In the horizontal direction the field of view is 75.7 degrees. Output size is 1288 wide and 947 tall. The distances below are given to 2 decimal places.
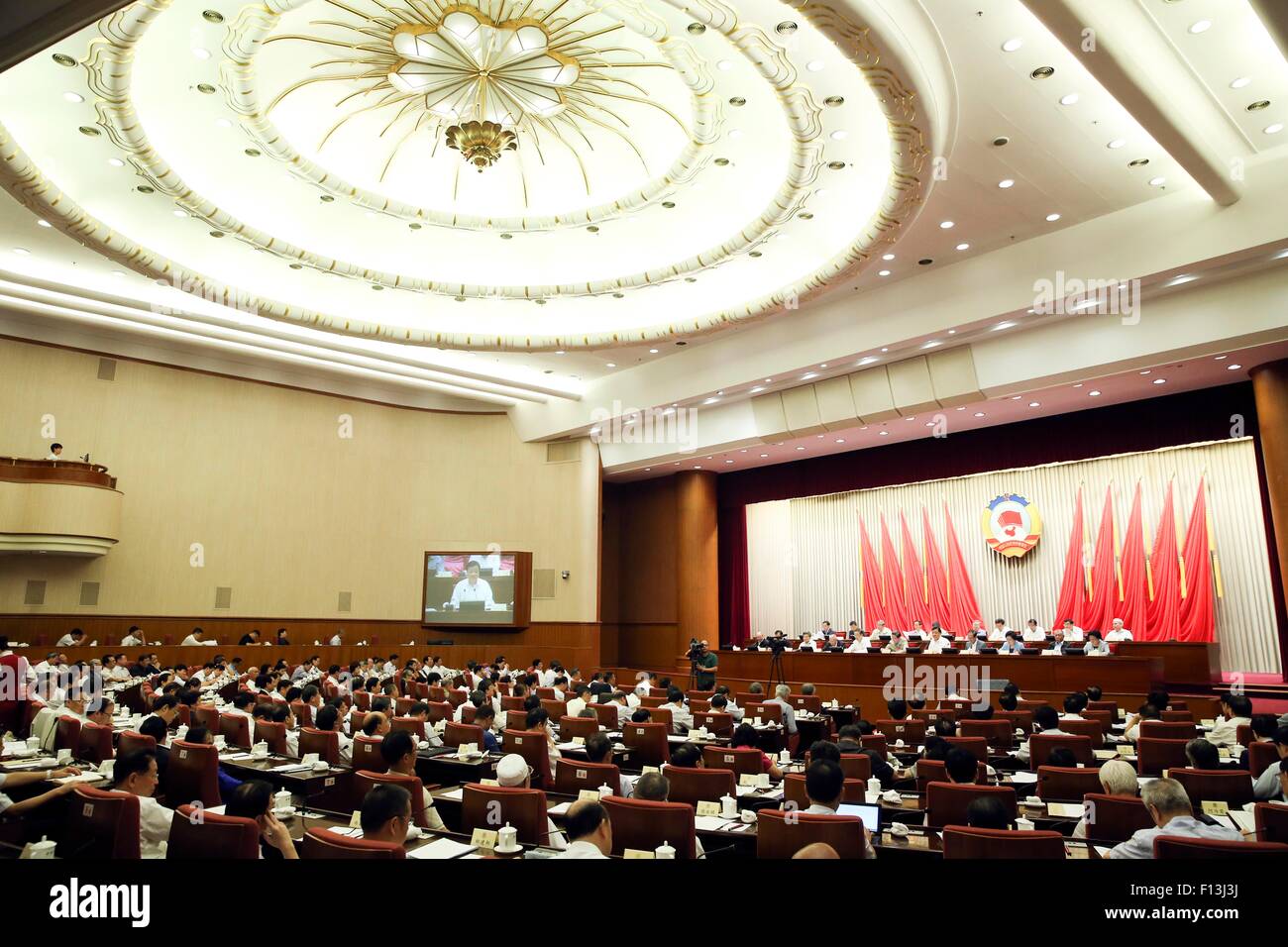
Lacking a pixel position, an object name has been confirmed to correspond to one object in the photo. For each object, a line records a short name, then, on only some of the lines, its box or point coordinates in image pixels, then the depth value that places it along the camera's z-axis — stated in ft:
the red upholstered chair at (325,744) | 19.66
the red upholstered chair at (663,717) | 26.45
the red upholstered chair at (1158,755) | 20.07
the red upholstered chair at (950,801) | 13.62
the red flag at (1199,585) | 44.19
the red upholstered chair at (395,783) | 13.38
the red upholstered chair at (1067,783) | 15.70
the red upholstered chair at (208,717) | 23.51
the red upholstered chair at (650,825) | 11.70
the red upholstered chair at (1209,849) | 8.86
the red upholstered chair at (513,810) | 12.83
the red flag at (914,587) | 56.24
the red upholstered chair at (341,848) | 9.11
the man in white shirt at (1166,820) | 10.83
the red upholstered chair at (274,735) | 20.95
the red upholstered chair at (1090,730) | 23.56
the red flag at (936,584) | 54.90
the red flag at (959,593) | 53.72
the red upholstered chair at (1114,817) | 13.01
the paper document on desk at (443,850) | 11.34
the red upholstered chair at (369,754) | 18.84
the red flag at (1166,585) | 45.29
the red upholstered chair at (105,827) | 11.03
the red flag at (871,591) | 58.34
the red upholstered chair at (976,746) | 20.44
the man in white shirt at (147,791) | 12.24
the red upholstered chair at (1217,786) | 15.12
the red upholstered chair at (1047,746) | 20.45
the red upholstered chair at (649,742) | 22.77
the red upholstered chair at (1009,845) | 10.05
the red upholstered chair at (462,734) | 21.56
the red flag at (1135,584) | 46.24
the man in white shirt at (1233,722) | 23.24
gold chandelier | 29.63
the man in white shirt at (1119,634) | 43.68
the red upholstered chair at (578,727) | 25.77
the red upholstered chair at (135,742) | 16.05
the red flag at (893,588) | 57.06
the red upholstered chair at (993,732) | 23.32
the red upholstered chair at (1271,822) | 11.61
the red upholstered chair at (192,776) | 16.30
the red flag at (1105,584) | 47.73
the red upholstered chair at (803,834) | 10.84
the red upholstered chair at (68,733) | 20.29
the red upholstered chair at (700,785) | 15.38
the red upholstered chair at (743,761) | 17.80
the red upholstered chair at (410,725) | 22.00
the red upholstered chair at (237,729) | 22.36
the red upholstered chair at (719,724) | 26.63
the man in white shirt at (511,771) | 14.62
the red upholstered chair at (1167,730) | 22.76
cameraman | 45.52
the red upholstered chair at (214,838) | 9.76
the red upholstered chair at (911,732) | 24.40
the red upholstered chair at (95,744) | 19.79
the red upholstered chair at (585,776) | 16.37
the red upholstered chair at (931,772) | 16.84
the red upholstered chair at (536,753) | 20.59
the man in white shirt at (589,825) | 10.36
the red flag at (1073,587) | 49.03
